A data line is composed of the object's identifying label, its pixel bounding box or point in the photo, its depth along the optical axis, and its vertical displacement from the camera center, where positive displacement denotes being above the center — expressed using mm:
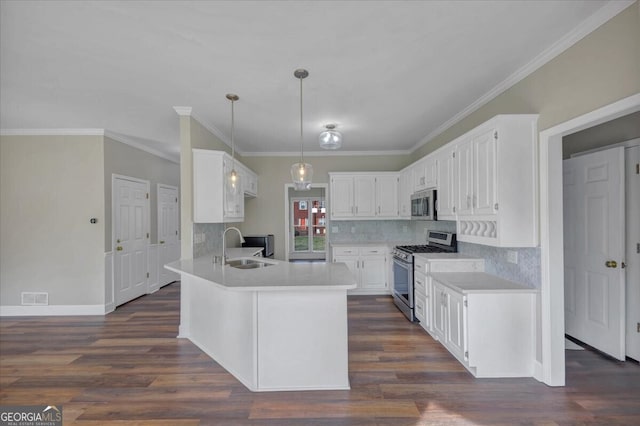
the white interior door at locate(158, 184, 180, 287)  6027 -288
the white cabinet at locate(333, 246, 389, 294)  5348 -861
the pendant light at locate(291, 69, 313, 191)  3029 +391
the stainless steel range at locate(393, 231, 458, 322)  4031 -683
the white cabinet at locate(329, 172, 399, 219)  5613 +332
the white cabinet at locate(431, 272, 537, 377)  2613 -1002
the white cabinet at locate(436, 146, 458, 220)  3420 +339
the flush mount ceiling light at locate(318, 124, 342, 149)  3947 +954
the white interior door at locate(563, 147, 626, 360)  2908 -387
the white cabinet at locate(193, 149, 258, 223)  3709 +349
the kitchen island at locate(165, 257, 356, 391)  2477 -983
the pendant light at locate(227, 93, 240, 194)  3246 +491
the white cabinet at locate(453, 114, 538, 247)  2566 +273
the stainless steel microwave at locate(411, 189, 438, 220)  4043 +110
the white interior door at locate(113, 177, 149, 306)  4777 -355
